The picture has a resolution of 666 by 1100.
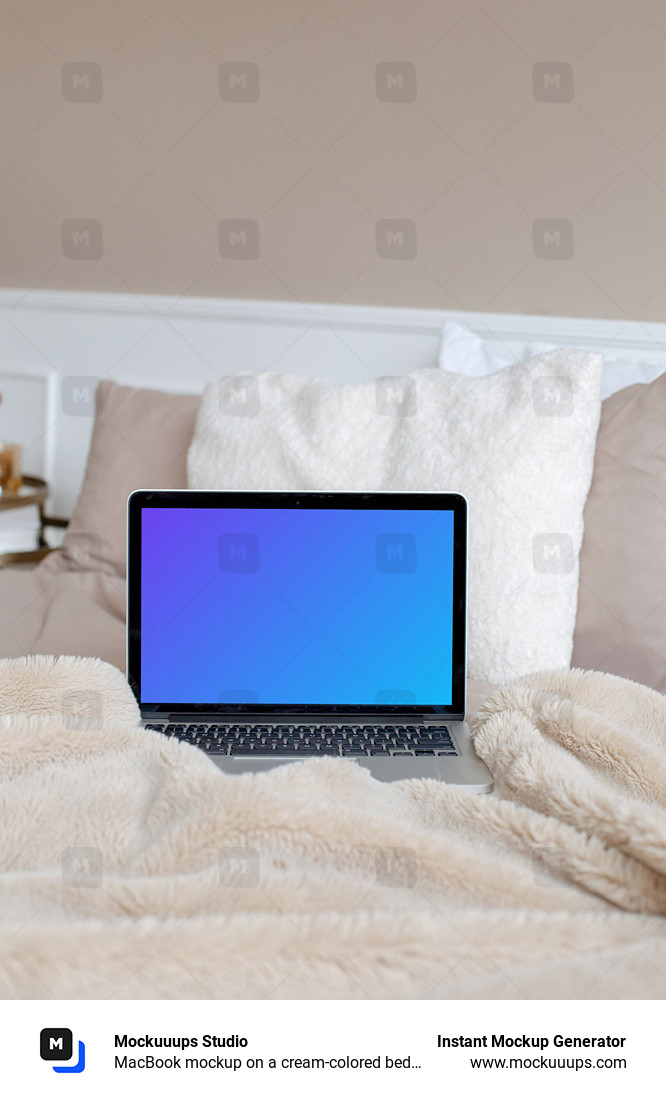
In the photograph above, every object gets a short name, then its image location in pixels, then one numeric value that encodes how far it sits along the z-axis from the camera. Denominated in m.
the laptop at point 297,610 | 0.95
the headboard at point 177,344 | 1.75
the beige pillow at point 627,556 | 1.12
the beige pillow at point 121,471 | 1.37
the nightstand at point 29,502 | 1.73
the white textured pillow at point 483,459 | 1.10
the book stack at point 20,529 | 1.87
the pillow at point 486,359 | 1.41
